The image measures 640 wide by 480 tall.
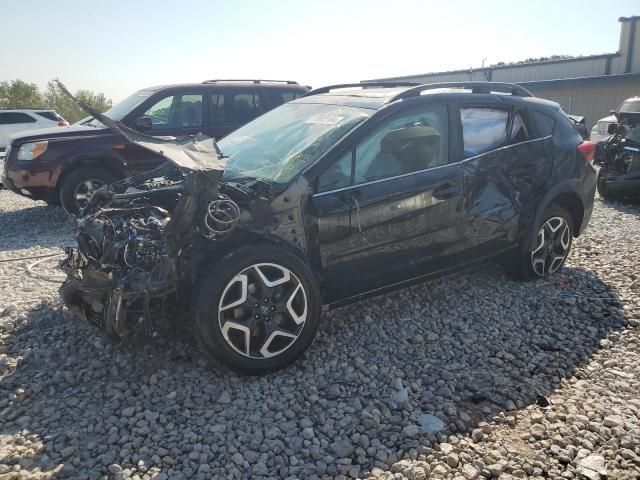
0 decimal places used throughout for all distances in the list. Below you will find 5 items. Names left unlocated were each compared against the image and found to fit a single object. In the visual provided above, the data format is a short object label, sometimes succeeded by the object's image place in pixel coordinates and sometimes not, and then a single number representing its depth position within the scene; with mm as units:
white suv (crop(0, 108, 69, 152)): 17219
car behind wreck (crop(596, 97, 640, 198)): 8102
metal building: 20594
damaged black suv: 3133
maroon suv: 7230
